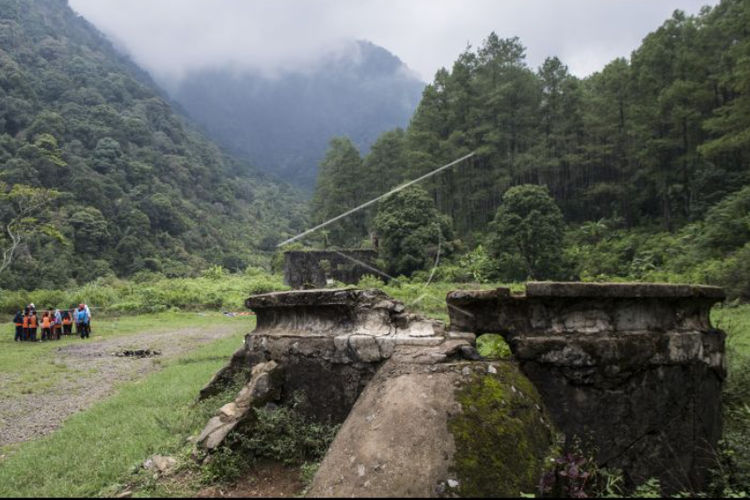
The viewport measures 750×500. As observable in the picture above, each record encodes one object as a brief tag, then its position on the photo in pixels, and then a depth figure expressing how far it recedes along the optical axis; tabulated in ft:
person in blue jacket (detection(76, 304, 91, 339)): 53.57
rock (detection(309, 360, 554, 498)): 9.62
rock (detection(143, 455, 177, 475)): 13.05
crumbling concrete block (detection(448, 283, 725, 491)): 12.23
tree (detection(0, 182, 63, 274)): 63.10
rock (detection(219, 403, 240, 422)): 14.35
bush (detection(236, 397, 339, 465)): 13.50
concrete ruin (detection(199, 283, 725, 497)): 10.07
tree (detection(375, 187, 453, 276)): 82.23
